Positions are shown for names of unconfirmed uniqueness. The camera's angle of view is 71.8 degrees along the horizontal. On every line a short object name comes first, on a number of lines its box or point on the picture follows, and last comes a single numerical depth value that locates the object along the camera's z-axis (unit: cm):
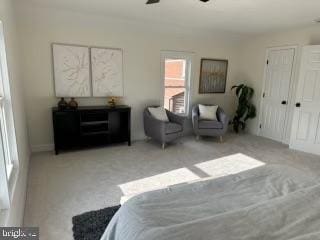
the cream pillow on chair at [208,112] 512
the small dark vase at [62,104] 388
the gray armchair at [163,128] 434
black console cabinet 394
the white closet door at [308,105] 421
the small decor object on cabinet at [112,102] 439
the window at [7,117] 214
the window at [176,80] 502
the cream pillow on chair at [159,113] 466
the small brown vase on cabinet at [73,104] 398
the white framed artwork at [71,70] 396
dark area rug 195
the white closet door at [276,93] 488
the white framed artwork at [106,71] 425
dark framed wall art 543
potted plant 555
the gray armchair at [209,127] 488
